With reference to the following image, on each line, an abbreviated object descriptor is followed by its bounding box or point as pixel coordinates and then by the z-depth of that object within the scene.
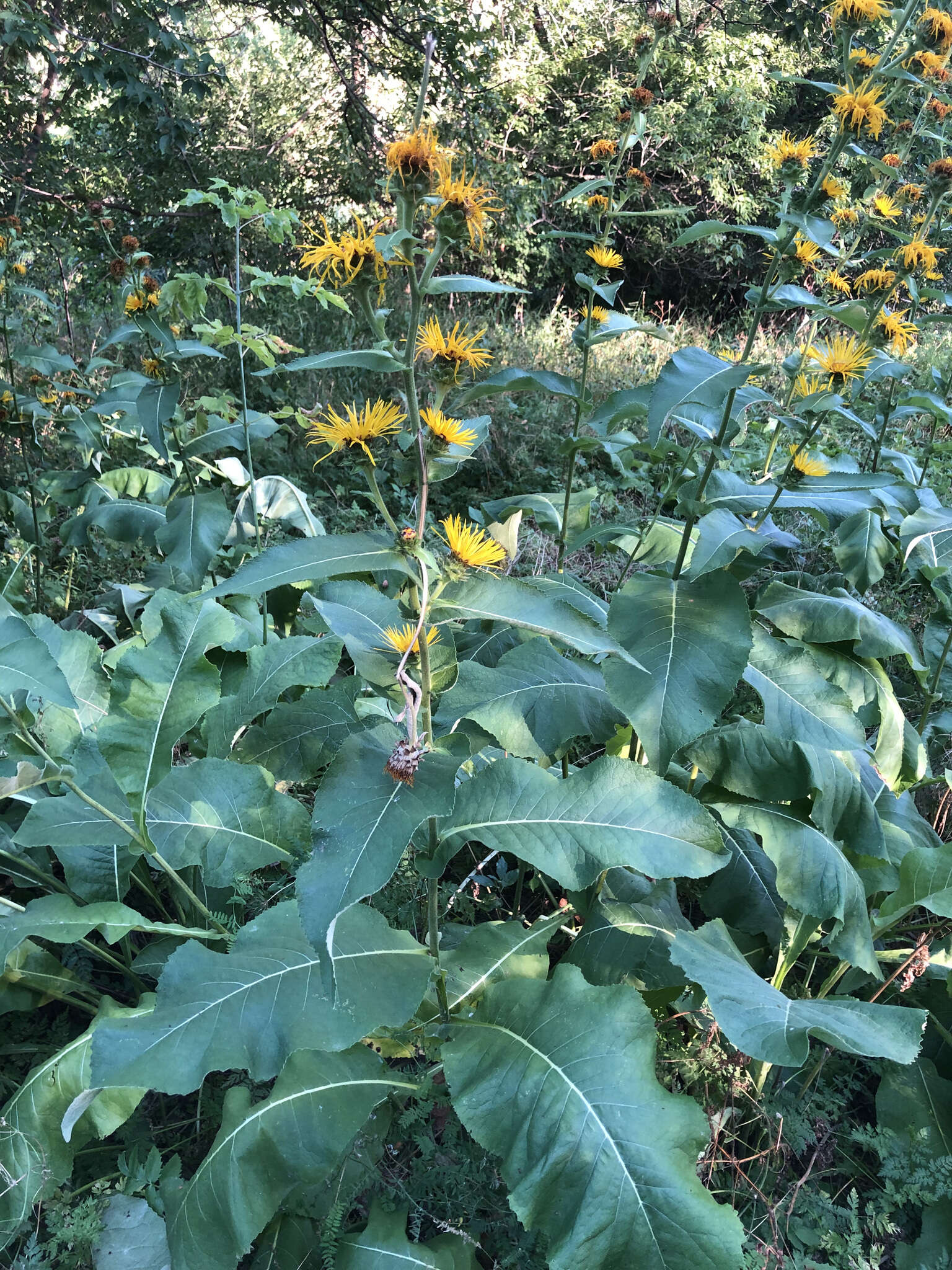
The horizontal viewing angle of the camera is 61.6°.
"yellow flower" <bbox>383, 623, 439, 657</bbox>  1.22
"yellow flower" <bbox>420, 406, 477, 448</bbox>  1.22
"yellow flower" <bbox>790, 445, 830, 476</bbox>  2.02
